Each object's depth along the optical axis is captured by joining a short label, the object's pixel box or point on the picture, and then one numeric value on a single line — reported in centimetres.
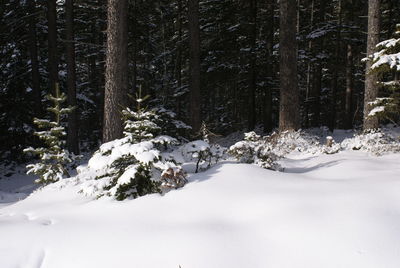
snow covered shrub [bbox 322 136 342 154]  735
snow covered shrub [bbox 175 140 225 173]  517
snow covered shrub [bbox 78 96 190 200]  436
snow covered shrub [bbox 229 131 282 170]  571
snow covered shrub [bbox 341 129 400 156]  710
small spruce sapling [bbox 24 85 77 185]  725
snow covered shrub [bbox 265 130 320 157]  834
